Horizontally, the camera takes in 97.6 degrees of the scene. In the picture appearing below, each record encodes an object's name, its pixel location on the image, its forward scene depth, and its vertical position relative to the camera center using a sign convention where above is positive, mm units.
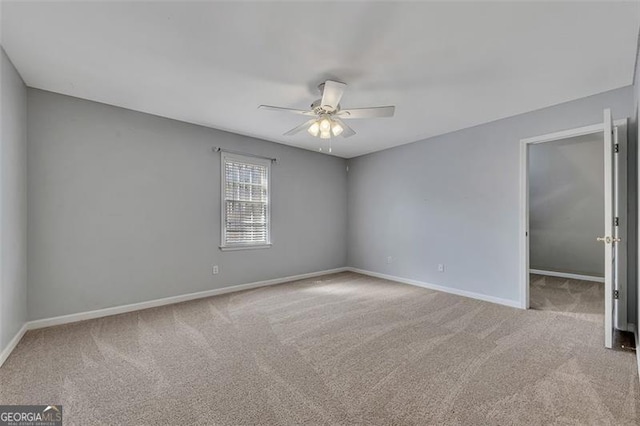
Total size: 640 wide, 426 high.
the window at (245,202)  4426 +204
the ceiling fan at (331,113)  2562 +1025
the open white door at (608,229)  2453 -121
